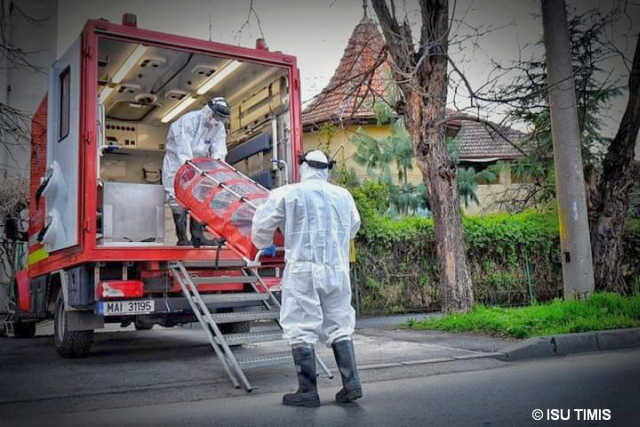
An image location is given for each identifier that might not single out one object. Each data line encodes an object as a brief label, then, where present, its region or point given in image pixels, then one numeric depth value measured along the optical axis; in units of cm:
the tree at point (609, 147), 1033
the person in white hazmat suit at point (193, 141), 816
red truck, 707
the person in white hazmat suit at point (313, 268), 479
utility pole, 898
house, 1107
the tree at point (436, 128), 962
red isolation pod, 629
